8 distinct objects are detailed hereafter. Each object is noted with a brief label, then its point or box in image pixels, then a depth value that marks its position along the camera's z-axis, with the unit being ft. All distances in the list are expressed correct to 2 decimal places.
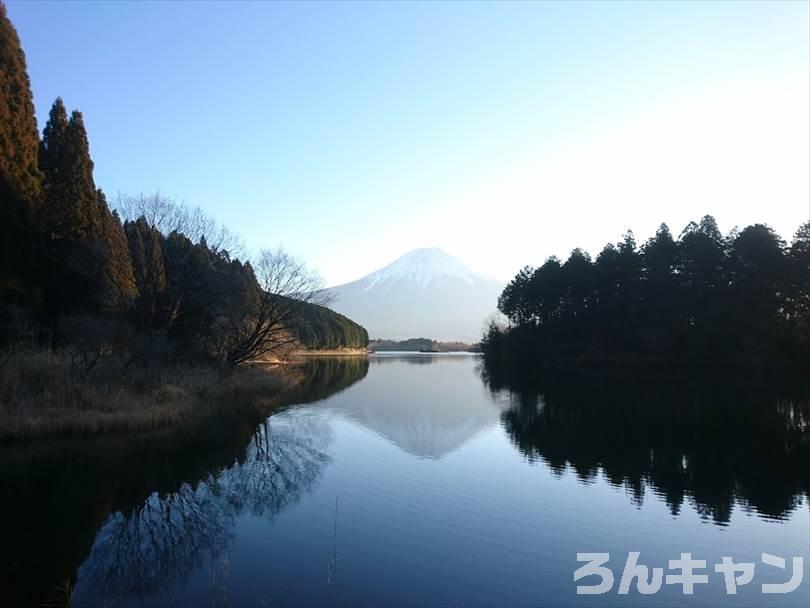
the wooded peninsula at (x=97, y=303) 52.24
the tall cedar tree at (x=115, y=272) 76.64
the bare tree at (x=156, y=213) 99.04
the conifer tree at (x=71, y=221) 76.89
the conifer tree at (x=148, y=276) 88.43
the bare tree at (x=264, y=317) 104.83
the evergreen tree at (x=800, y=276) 117.95
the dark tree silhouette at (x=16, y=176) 64.34
